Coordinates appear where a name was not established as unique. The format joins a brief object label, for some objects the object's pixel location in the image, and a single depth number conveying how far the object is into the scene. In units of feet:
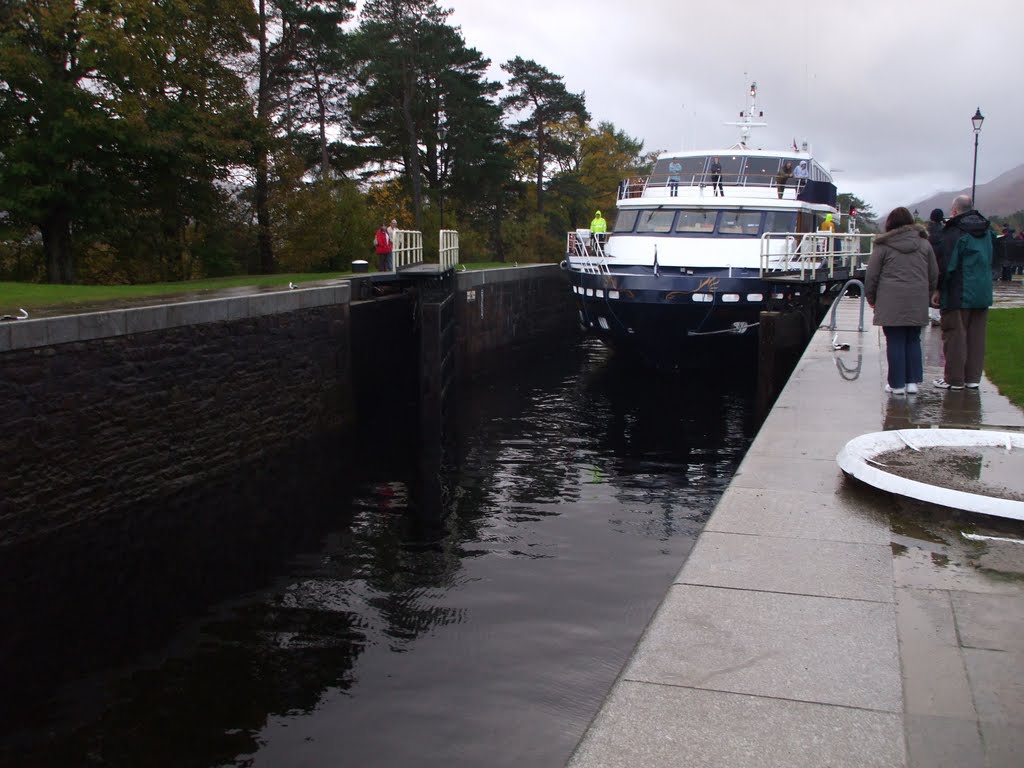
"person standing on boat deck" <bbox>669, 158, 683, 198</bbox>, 83.61
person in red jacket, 69.94
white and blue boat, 65.77
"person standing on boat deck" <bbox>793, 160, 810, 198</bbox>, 78.02
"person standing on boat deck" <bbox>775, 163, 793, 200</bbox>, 78.54
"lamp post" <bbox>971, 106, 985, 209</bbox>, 88.84
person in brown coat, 29.04
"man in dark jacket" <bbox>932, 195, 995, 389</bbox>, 29.78
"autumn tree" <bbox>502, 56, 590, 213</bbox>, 177.68
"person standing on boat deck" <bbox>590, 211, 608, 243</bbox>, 87.71
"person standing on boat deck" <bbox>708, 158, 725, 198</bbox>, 76.78
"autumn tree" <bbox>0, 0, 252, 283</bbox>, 80.59
